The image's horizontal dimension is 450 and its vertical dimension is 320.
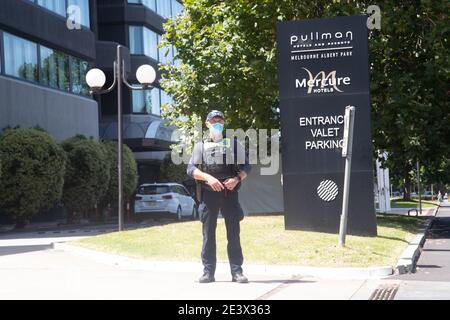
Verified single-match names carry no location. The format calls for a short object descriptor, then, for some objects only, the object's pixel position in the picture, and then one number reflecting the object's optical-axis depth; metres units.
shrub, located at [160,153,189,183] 42.97
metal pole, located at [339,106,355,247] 11.54
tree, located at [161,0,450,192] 19.16
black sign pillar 13.98
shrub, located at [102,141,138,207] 33.00
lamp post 17.16
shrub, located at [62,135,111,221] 29.83
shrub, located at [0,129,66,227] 25.39
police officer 8.39
